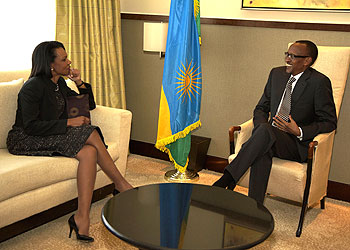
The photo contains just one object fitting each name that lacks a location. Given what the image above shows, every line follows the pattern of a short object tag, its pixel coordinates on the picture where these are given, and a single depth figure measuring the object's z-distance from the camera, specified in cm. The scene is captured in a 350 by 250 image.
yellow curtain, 454
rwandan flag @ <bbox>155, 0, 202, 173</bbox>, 440
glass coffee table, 221
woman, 328
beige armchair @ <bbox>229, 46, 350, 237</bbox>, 348
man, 354
